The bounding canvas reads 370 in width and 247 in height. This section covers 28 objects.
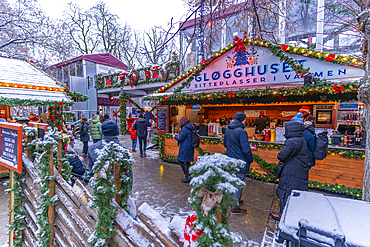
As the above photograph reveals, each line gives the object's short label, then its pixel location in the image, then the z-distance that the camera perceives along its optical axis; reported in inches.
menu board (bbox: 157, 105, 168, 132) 289.0
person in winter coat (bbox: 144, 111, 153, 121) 378.0
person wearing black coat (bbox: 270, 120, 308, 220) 113.3
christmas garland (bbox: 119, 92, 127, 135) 540.8
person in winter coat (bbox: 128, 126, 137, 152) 331.3
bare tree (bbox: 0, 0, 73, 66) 289.4
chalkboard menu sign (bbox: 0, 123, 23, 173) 88.1
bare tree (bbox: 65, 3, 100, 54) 864.9
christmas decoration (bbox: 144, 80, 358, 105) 158.2
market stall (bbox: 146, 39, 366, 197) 164.2
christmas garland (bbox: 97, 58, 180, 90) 426.3
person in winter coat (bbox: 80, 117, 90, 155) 299.0
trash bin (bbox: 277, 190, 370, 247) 50.4
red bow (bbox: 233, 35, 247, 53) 218.7
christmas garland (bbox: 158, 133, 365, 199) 157.5
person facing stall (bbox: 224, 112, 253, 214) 133.8
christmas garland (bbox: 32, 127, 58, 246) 85.8
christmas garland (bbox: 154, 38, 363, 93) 169.2
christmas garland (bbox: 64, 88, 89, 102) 303.2
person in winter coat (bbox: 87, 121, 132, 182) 117.0
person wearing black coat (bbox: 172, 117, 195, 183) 191.8
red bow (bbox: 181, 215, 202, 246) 42.8
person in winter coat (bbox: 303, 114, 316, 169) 134.6
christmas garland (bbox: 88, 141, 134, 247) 59.1
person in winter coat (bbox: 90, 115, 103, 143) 278.4
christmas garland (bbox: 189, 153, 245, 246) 39.5
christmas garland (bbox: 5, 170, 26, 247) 106.5
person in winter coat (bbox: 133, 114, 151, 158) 288.0
